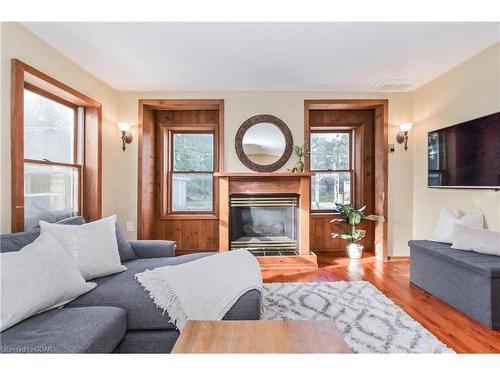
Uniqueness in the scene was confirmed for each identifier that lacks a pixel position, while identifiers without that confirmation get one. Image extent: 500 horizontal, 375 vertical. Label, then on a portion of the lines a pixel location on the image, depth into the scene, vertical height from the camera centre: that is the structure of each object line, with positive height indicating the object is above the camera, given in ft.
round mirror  12.06 +1.97
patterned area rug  5.74 -3.43
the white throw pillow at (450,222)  8.45 -1.21
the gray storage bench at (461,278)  6.45 -2.60
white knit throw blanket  5.08 -2.07
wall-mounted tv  7.93 +1.06
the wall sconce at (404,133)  11.78 +2.40
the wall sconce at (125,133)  11.60 +2.39
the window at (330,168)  13.83 +0.94
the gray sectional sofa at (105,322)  3.80 -2.24
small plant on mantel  11.69 +1.47
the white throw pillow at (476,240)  7.33 -1.58
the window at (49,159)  7.70 +0.90
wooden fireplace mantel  11.43 -0.13
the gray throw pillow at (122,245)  7.19 -1.66
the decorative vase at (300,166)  11.68 +0.89
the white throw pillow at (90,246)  5.96 -1.43
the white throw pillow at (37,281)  4.11 -1.64
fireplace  11.94 -1.74
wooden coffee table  3.38 -2.08
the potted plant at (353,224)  12.30 -1.81
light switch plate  11.96 -1.80
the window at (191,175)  13.67 +0.58
